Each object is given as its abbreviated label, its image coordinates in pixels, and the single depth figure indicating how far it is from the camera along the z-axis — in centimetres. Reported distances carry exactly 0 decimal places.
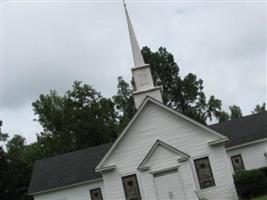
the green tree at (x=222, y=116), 5873
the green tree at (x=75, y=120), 5206
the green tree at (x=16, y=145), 6145
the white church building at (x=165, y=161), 2691
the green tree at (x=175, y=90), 5697
